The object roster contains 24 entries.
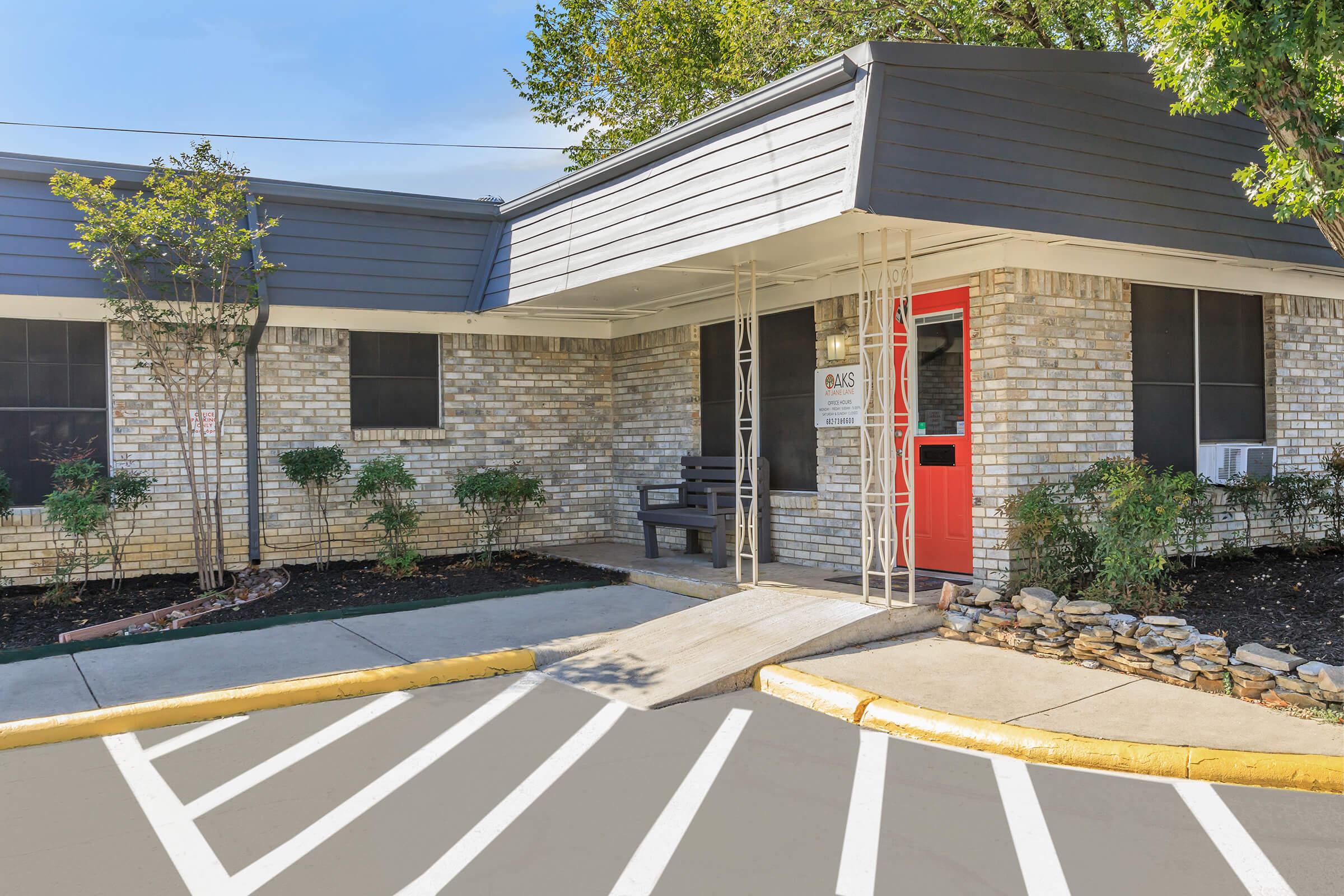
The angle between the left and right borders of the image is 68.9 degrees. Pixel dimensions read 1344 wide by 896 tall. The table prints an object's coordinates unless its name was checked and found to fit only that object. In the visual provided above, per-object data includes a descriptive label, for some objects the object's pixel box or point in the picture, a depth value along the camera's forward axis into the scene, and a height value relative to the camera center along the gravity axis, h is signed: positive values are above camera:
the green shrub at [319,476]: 10.77 -0.26
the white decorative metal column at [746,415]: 8.76 +0.30
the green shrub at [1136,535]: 7.18 -0.71
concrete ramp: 6.51 -1.46
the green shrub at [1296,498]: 9.33 -0.59
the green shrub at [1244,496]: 9.09 -0.54
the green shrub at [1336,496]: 9.49 -0.58
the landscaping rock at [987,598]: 7.57 -1.20
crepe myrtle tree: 9.30 +1.75
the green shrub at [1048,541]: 7.68 -0.80
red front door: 8.66 +0.10
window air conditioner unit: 9.41 -0.23
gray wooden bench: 10.11 -0.68
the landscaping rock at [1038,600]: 7.09 -1.16
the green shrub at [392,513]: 10.70 -0.68
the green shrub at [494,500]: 11.21 -0.59
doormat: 8.45 -1.23
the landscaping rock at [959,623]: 7.41 -1.37
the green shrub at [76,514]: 9.09 -0.54
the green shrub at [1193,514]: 7.62 -0.61
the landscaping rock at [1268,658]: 5.78 -1.32
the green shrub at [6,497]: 9.66 -0.39
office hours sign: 9.58 +0.48
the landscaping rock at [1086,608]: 6.81 -1.17
